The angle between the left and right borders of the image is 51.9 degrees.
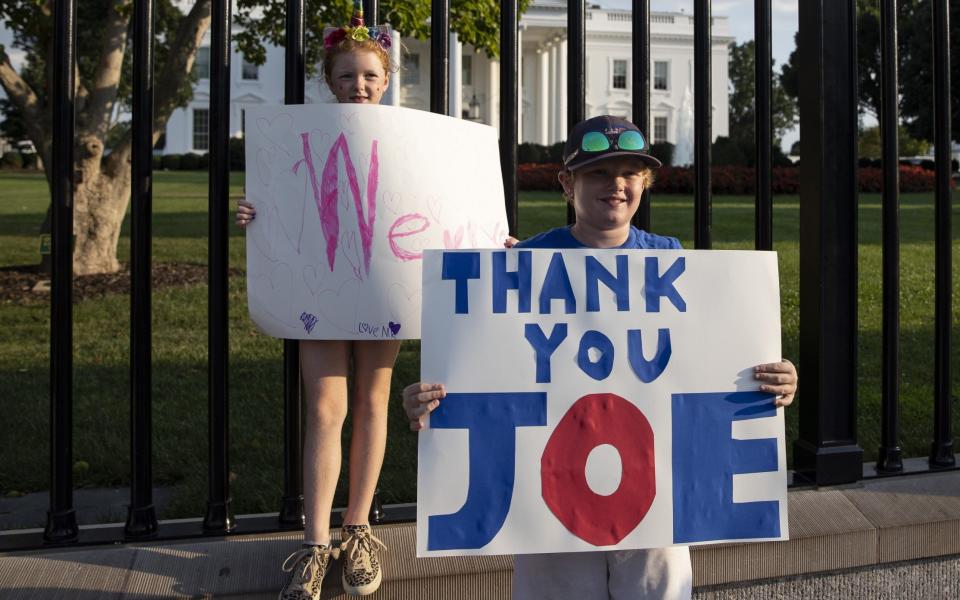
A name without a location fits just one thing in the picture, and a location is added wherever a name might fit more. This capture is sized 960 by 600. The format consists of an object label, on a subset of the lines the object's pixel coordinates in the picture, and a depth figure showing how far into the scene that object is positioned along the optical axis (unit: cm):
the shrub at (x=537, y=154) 3549
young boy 221
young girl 251
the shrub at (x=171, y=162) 4766
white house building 5784
